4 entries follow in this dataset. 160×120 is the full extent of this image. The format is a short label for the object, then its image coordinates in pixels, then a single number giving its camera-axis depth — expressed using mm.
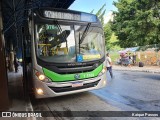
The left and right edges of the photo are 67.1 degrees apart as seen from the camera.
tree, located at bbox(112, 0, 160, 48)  13877
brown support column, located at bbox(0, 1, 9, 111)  3991
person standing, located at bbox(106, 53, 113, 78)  8232
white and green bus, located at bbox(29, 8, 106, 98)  3958
